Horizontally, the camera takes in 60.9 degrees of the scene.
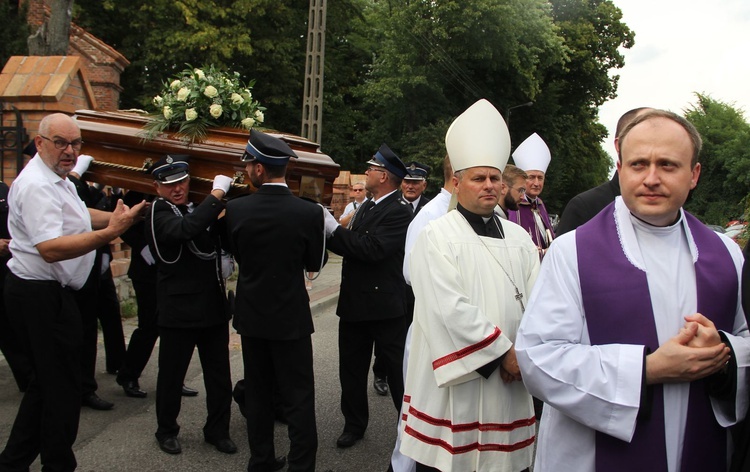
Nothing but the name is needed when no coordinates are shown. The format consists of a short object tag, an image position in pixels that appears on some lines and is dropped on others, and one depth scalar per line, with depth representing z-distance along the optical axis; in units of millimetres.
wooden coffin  4324
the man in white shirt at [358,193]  9633
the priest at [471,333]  2703
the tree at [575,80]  31531
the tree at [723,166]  30469
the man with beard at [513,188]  5102
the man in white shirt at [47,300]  3377
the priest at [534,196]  5480
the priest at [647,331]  1984
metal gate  6406
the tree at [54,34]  10086
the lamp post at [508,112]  27628
